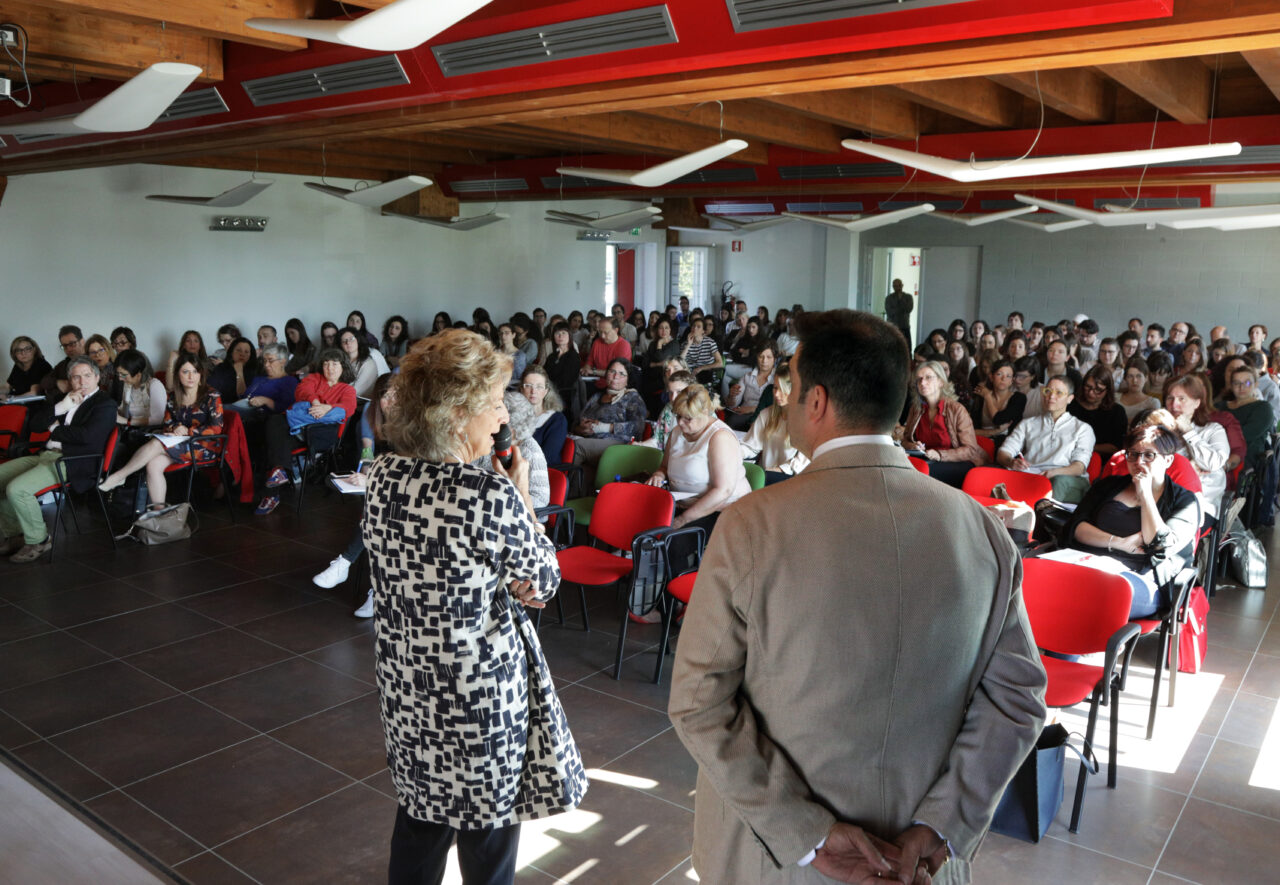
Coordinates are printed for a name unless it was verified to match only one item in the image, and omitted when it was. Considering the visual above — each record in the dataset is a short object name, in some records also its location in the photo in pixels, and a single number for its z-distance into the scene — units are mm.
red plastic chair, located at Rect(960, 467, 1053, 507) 5152
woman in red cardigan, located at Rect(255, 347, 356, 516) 7539
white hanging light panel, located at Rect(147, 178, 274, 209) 9477
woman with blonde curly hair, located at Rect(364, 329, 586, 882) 1995
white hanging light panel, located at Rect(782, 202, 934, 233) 10016
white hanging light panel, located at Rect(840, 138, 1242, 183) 5383
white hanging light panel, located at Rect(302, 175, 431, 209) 8758
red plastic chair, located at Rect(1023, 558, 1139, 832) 3289
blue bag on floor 3016
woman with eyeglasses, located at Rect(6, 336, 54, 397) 8875
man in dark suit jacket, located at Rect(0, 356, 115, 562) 6047
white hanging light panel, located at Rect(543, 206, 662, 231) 11539
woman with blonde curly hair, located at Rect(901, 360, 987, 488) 6383
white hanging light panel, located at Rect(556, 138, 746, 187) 5938
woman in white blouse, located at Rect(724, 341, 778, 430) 8516
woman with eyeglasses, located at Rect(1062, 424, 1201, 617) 3932
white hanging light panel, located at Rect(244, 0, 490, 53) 3178
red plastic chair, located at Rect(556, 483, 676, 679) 4387
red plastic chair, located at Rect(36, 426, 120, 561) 6207
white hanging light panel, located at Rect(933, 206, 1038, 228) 10906
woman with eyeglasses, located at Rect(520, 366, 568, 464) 6523
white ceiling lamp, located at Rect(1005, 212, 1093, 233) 12800
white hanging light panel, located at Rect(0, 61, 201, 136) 4113
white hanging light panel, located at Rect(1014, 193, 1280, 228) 7148
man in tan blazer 1423
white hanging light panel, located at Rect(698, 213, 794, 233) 13656
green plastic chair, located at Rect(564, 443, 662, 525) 5699
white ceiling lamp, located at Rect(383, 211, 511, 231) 11984
